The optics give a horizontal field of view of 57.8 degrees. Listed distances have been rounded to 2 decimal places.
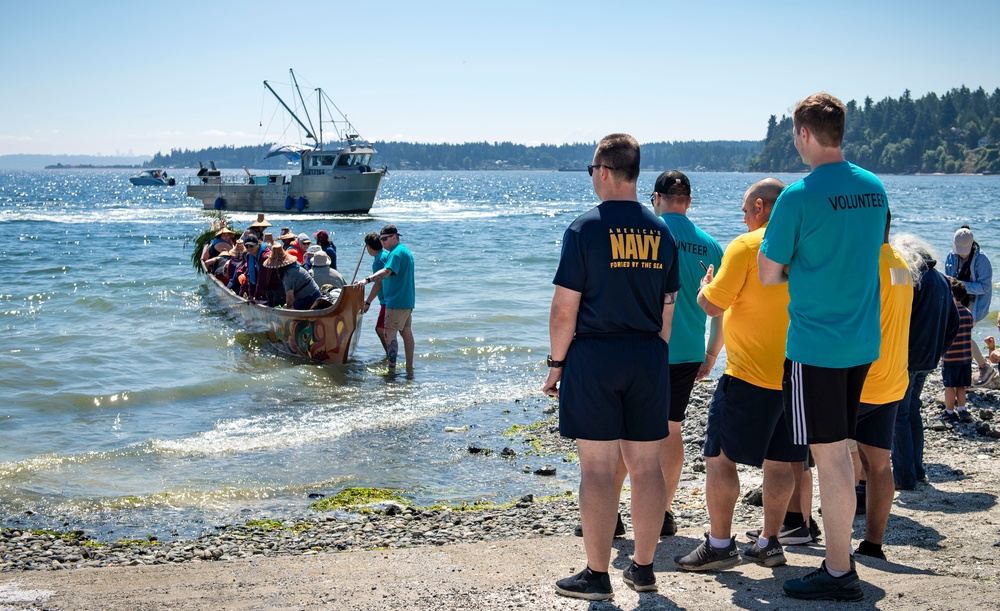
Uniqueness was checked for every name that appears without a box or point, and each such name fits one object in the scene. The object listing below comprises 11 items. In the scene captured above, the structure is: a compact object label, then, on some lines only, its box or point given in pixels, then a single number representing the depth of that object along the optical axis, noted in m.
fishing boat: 51.59
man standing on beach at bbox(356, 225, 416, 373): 11.37
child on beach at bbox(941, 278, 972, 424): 7.97
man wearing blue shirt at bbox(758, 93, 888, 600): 3.61
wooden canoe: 12.36
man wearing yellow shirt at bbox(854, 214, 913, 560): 4.09
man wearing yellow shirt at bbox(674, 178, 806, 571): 4.23
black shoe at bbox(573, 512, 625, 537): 5.13
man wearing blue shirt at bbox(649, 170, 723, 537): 4.74
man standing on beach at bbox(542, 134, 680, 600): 3.73
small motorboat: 137.12
